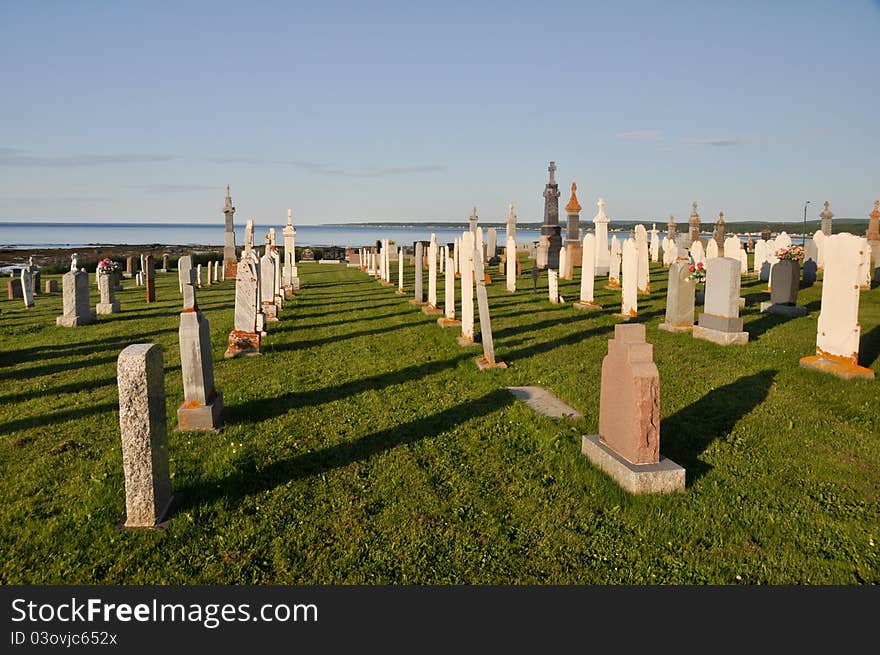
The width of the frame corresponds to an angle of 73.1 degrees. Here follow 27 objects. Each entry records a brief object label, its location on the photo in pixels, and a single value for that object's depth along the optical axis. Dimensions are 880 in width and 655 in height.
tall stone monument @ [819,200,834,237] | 26.79
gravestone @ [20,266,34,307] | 18.38
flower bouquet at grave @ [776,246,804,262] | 14.66
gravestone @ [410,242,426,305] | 18.09
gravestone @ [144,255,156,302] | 18.95
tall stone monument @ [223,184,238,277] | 32.66
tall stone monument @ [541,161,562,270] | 29.83
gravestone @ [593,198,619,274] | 25.12
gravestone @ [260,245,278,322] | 14.45
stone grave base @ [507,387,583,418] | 7.17
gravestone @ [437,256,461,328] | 13.72
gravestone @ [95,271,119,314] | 15.98
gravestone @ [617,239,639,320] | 14.00
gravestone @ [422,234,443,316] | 16.22
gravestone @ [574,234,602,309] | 15.97
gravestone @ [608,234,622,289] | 20.91
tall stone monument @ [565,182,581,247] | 27.42
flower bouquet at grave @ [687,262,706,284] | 13.08
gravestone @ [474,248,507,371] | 9.66
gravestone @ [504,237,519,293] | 20.91
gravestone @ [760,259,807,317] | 13.62
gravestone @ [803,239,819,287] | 18.70
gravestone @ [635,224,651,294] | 17.17
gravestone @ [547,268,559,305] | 17.23
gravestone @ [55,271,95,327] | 14.20
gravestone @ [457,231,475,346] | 11.50
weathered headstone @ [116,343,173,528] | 4.47
